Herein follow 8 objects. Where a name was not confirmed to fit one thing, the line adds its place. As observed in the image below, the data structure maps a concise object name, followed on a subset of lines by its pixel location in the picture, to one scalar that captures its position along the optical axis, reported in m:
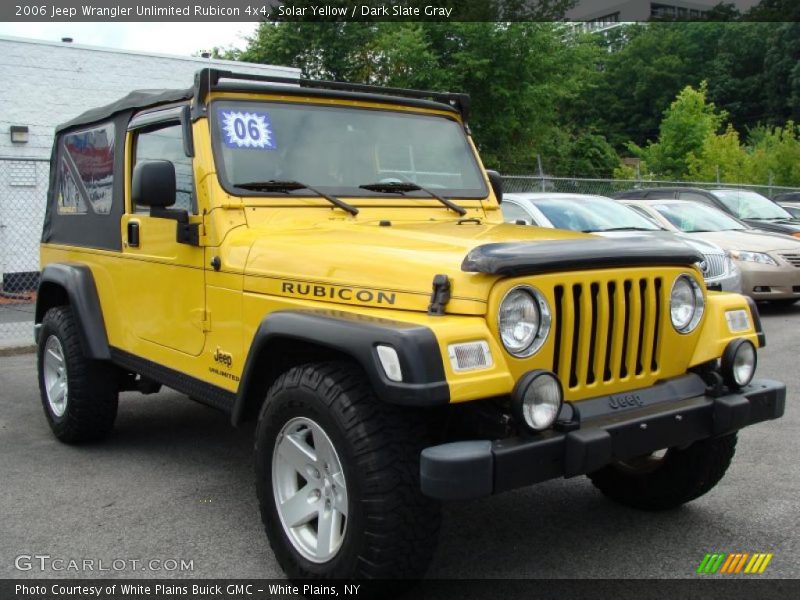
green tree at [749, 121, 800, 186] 27.98
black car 13.48
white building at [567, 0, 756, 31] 110.62
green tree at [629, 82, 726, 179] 34.78
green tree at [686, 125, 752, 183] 28.05
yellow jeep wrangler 2.84
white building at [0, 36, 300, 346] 14.23
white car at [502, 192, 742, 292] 9.00
